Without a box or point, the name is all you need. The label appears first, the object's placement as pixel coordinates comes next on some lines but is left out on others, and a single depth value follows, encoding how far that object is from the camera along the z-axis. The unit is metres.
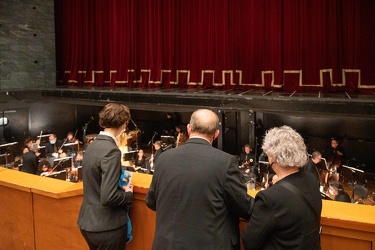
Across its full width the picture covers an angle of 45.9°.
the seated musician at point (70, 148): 9.99
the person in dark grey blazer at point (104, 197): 2.61
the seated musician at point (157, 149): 8.81
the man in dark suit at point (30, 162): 8.35
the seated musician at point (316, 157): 7.54
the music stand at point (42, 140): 11.27
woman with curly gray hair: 2.03
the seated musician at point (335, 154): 8.96
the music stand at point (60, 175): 7.42
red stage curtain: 10.05
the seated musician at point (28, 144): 9.62
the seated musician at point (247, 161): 8.27
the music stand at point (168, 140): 10.04
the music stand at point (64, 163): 8.04
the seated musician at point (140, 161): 9.07
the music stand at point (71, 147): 10.20
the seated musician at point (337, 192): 5.86
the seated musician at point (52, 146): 10.48
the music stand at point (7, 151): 10.02
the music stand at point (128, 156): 9.44
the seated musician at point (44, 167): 8.12
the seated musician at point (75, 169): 7.72
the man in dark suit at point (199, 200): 2.24
